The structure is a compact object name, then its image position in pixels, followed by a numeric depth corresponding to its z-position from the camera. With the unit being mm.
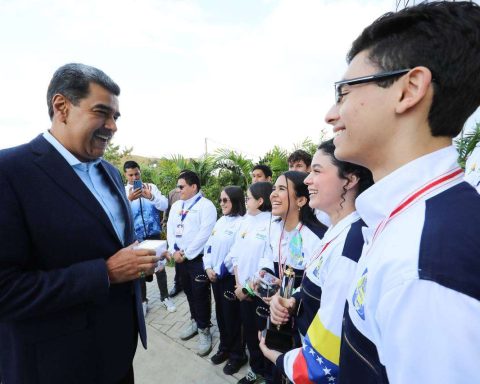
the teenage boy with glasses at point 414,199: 557
